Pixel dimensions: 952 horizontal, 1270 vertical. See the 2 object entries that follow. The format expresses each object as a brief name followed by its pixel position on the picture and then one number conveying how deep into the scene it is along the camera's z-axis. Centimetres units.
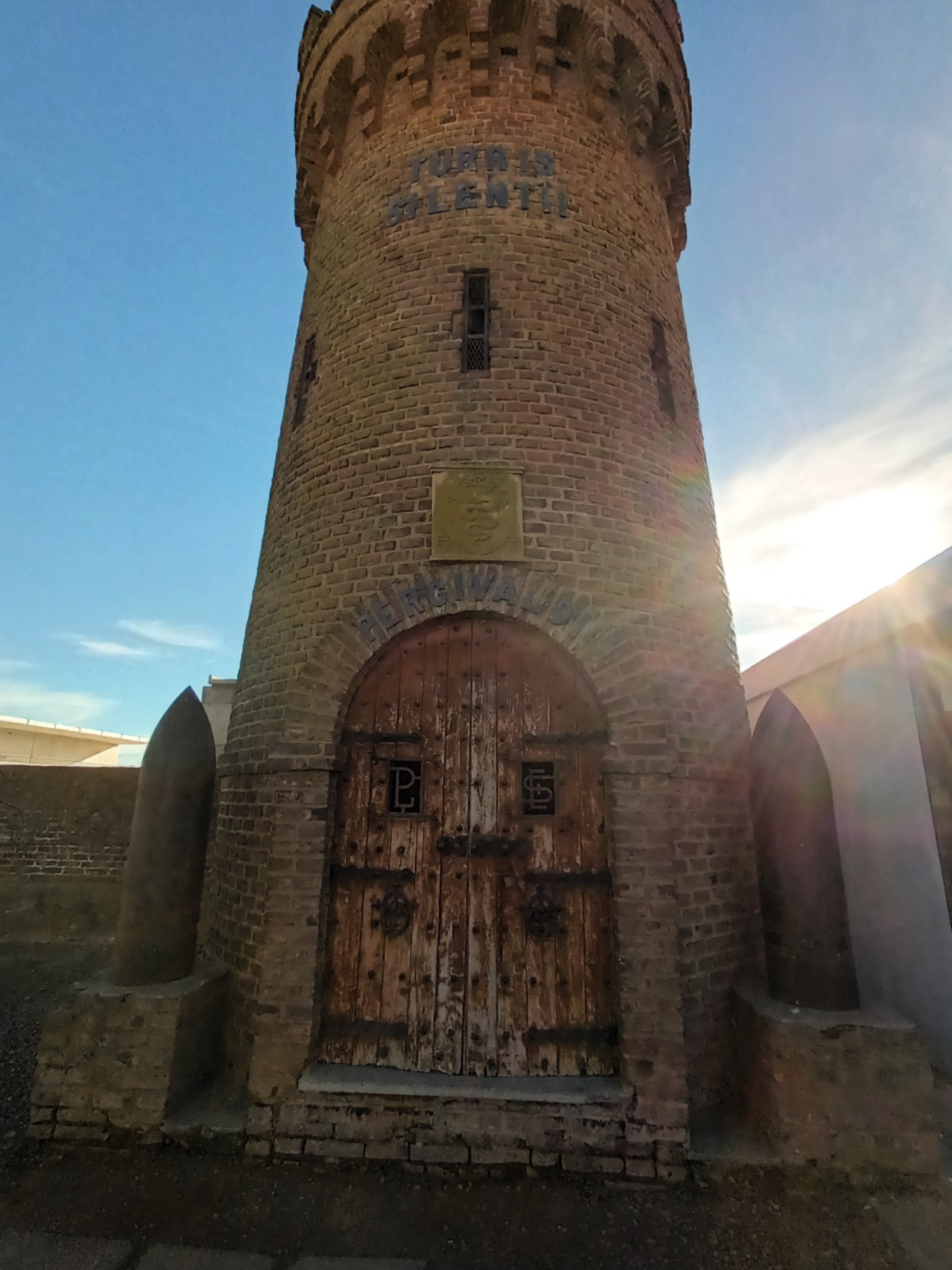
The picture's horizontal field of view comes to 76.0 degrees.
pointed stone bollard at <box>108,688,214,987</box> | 452
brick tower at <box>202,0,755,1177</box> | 416
